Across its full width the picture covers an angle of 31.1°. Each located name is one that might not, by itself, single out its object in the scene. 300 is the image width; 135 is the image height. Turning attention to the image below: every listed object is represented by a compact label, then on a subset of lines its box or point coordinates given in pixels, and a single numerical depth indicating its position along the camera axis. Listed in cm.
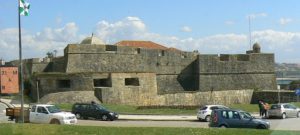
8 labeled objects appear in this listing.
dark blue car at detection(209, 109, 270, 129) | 2395
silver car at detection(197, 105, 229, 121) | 3366
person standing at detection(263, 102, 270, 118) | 3632
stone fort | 4753
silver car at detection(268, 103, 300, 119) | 3597
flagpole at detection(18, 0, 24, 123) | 2645
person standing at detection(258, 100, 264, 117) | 3615
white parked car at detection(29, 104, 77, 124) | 2797
